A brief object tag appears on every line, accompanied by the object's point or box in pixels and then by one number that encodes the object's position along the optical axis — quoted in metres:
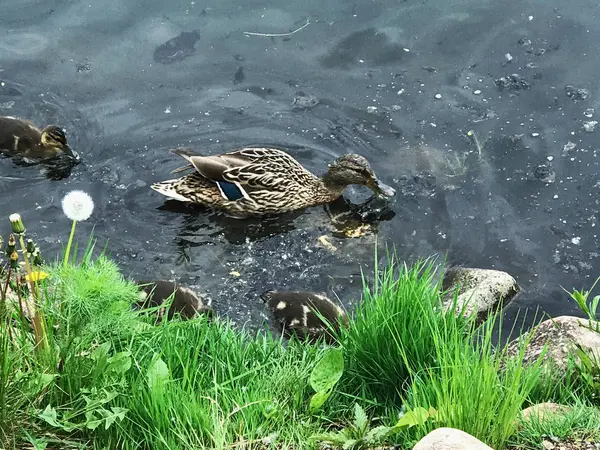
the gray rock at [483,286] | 5.17
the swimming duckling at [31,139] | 6.11
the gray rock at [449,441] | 2.79
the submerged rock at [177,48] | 7.15
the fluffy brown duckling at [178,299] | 4.77
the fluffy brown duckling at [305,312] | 4.87
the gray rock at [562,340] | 4.02
